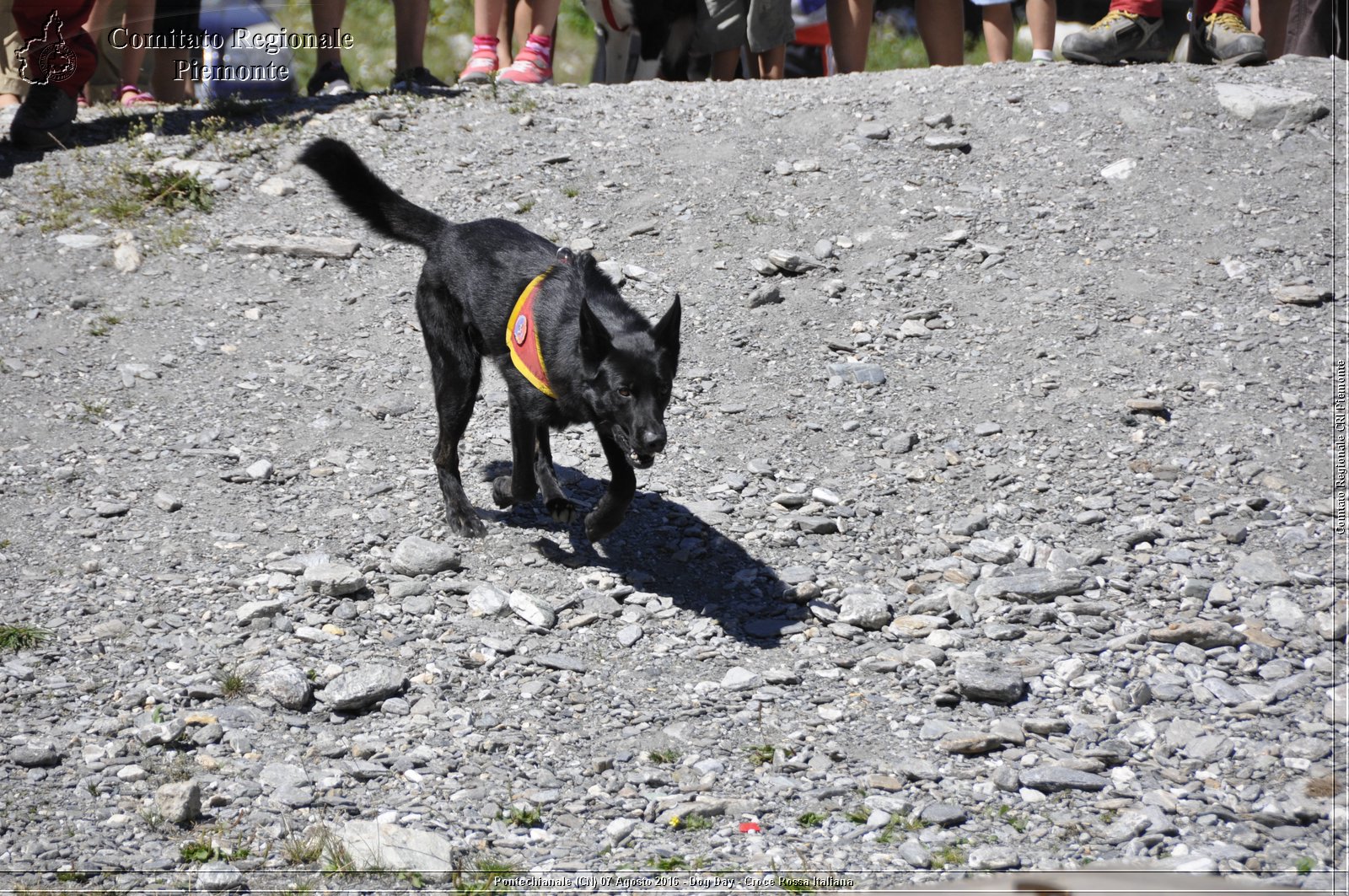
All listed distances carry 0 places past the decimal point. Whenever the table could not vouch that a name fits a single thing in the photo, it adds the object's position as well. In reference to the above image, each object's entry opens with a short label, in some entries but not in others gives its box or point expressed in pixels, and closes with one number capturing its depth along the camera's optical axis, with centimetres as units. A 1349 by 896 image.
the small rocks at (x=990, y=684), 774
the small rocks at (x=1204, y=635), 807
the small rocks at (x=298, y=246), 1505
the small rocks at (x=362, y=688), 780
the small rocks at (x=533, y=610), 890
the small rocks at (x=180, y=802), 663
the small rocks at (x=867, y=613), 880
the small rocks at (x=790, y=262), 1378
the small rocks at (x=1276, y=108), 1477
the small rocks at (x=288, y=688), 778
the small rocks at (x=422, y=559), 948
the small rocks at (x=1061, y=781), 688
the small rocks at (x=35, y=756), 712
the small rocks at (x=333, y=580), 906
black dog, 860
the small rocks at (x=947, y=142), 1541
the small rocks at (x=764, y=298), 1343
